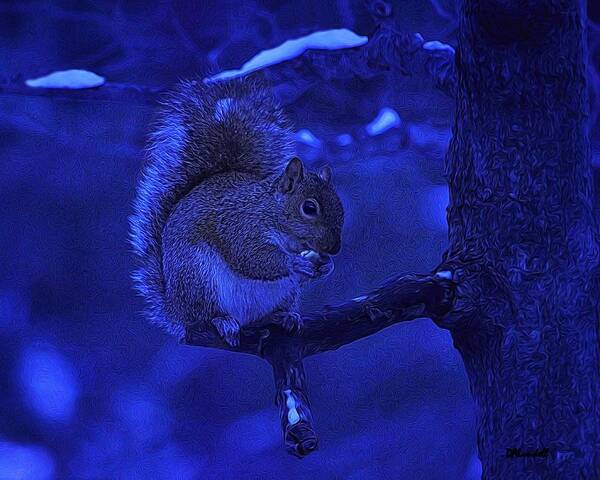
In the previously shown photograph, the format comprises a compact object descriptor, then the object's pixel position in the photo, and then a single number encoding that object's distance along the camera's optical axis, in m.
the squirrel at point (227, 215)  5.02
